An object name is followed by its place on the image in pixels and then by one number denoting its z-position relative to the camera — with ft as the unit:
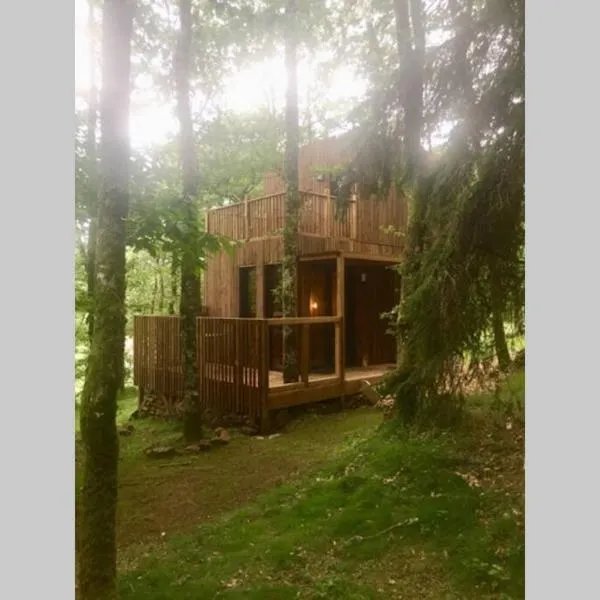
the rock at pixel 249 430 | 23.08
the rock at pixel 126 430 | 25.05
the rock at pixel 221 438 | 21.55
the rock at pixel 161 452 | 20.30
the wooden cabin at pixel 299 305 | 24.23
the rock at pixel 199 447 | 20.83
